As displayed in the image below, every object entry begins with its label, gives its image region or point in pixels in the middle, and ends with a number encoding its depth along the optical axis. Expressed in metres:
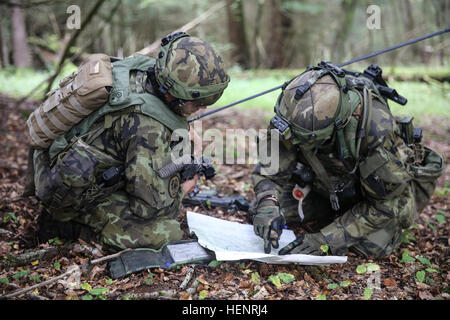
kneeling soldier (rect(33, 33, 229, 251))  2.94
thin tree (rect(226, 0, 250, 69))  14.03
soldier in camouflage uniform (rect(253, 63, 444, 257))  3.01
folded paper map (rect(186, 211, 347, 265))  2.94
